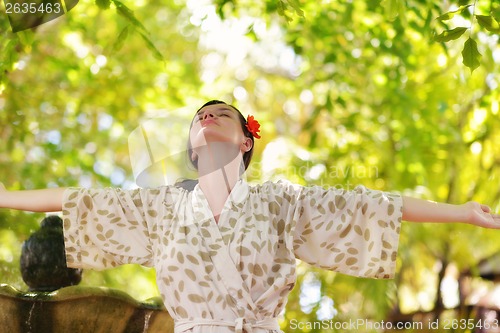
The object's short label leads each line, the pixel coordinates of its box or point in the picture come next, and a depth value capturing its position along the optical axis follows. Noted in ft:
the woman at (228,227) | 14.32
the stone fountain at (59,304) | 16.07
